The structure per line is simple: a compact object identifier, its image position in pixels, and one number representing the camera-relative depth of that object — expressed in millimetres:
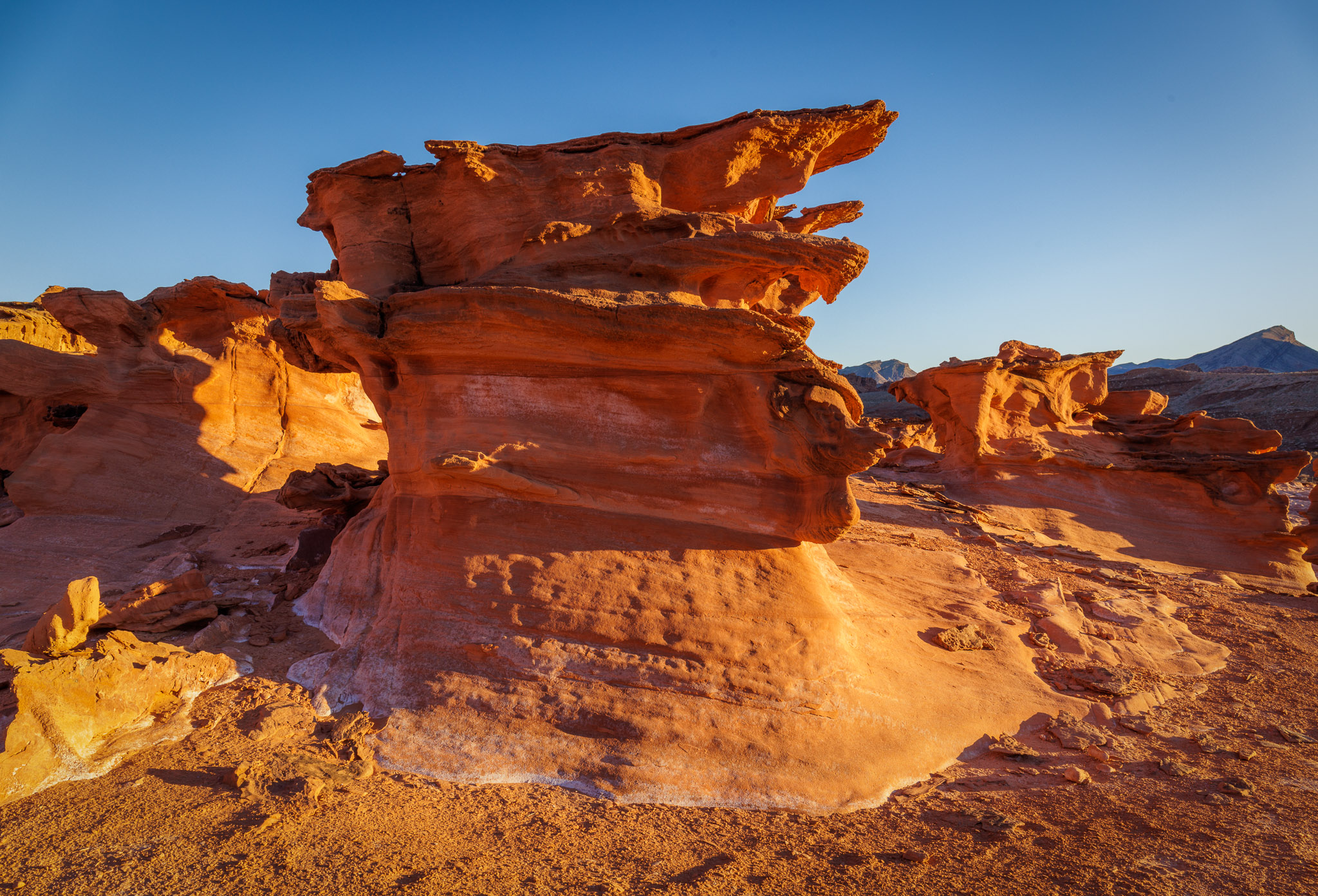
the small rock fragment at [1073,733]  4895
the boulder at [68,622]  4664
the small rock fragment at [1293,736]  5074
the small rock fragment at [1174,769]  4535
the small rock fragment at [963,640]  6129
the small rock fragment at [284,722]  4328
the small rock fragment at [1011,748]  4734
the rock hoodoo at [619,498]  4457
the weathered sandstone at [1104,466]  10953
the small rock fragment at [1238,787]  4285
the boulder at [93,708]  3789
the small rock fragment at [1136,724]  5168
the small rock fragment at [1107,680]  5715
